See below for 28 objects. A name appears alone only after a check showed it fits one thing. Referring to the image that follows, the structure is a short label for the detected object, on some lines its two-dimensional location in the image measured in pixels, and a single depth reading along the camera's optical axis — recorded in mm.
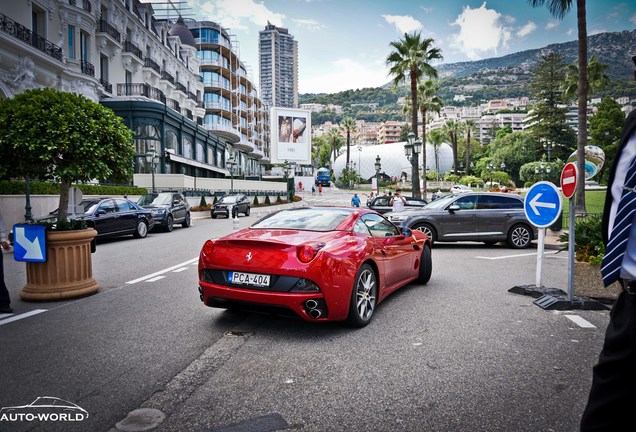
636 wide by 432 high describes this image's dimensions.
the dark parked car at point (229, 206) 29984
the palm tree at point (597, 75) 29859
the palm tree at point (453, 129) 89188
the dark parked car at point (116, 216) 14242
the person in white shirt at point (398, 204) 16703
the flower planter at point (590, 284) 6289
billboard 68938
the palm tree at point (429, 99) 43938
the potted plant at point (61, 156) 6426
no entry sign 5902
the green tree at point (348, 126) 88125
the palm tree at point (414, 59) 31344
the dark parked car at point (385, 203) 21203
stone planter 6336
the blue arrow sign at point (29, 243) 6137
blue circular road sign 6656
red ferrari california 4469
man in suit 1694
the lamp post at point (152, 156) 29219
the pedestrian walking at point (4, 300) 5648
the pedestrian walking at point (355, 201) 26766
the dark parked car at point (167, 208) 18906
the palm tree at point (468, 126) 94938
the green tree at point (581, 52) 16953
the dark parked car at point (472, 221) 12992
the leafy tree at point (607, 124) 74875
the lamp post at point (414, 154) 27172
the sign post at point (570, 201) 5871
